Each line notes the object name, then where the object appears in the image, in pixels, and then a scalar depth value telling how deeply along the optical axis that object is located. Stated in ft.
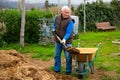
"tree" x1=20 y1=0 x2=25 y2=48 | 32.64
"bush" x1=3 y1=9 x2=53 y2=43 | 34.85
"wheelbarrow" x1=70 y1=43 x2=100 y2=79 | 19.36
